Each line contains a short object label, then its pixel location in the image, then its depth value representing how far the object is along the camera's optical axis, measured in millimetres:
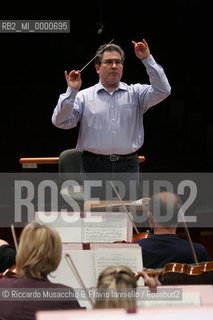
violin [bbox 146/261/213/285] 6488
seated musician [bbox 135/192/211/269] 7109
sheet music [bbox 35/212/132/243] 7879
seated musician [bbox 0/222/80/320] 5572
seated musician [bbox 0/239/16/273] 7902
